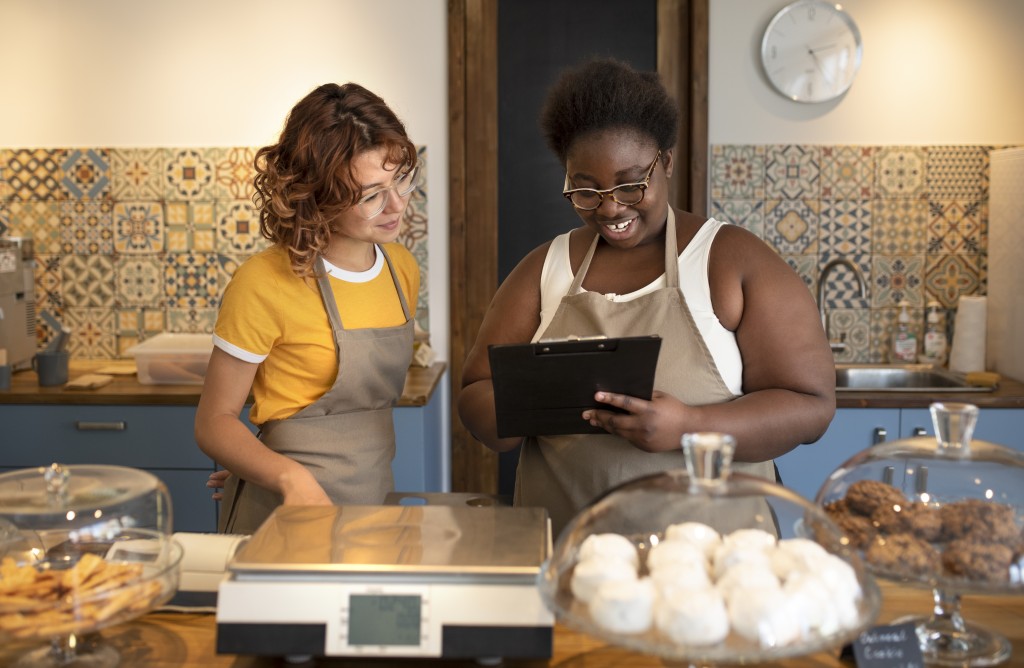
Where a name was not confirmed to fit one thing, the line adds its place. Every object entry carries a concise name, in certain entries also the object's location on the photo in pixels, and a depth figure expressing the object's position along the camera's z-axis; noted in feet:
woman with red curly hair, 6.32
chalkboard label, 4.17
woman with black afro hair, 6.10
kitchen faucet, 12.58
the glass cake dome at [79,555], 4.10
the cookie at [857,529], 4.44
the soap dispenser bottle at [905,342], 12.78
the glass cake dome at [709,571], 3.53
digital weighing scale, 4.03
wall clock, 12.57
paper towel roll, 12.39
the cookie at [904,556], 4.22
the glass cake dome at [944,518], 4.19
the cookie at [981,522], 4.27
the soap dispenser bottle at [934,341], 12.69
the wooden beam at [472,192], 12.89
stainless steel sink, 12.45
